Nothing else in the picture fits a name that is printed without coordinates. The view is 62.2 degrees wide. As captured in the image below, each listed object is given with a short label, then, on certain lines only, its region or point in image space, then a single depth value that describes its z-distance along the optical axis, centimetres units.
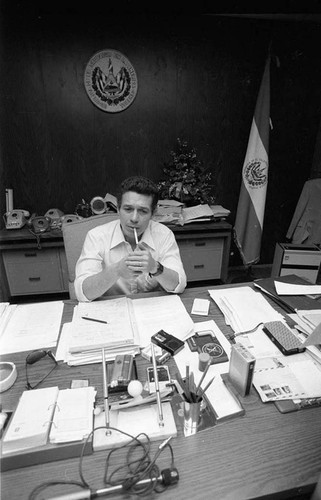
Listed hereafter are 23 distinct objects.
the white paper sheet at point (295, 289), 122
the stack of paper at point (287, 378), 74
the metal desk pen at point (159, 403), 65
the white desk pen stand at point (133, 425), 61
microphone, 51
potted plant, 262
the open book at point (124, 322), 89
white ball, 69
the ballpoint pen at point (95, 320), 101
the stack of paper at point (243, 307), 103
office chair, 145
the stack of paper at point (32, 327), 92
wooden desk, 53
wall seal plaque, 240
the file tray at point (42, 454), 56
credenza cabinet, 230
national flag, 267
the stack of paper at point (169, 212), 249
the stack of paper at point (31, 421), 58
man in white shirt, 116
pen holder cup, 63
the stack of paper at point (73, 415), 60
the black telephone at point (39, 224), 232
